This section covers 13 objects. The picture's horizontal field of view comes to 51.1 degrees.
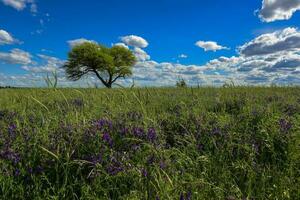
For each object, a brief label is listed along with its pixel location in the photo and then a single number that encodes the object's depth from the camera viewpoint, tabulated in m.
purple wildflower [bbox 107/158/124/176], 3.23
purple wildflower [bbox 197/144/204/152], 4.07
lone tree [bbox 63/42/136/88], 60.81
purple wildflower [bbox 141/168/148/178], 3.06
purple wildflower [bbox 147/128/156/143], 4.07
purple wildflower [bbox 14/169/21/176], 3.30
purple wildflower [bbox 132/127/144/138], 4.17
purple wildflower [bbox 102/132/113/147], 3.88
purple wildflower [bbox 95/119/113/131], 4.27
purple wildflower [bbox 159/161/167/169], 3.26
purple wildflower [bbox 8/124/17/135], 4.28
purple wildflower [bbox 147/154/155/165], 3.38
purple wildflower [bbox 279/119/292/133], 4.45
